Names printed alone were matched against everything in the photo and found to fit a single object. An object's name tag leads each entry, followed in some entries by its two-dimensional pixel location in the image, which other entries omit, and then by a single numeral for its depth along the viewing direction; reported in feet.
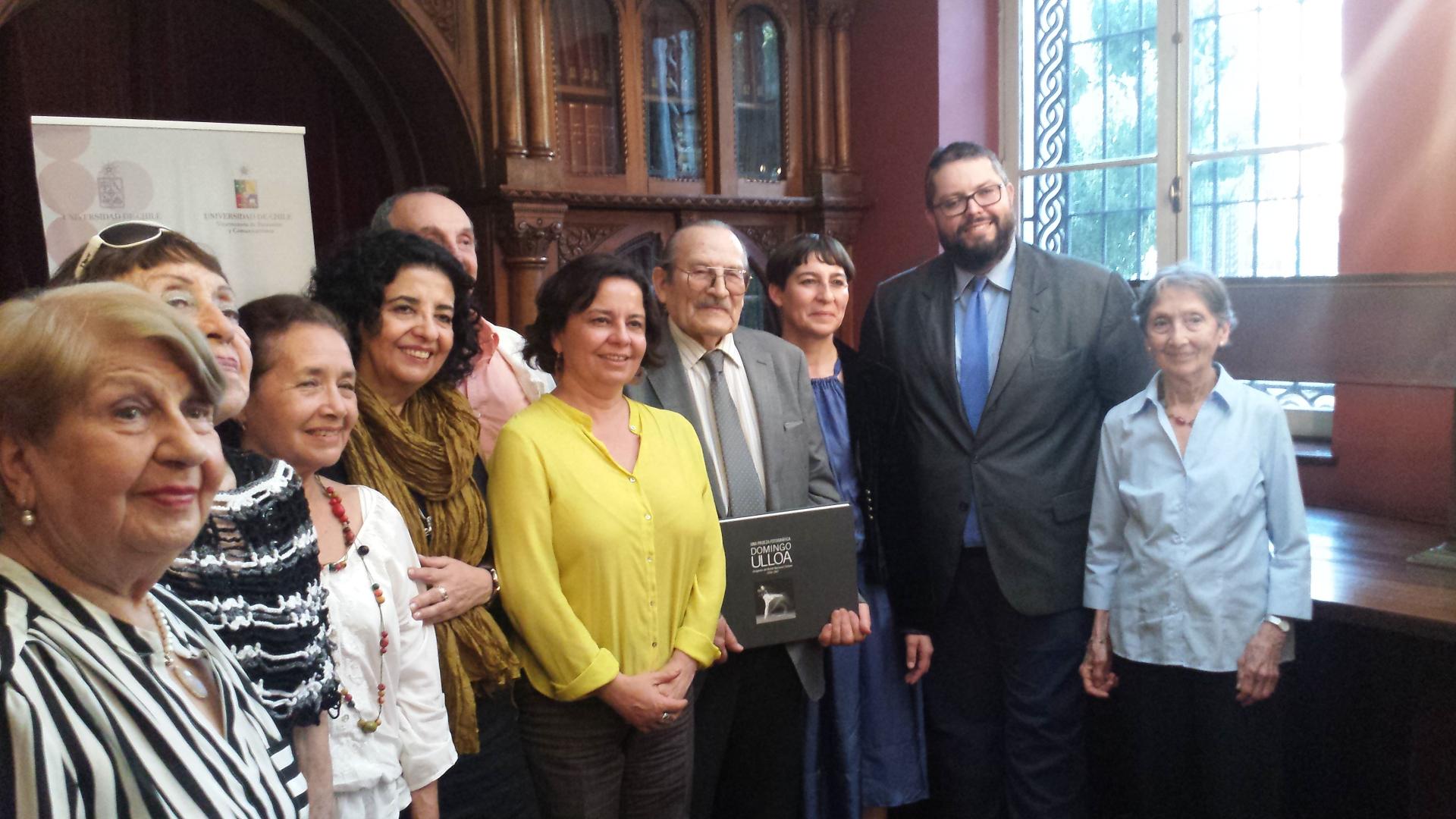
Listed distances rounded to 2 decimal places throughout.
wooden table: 6.65
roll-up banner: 10.69
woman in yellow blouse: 5.65
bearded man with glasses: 7.38
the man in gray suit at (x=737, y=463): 6.88
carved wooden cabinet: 13.47
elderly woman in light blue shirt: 6.61
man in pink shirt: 7.09
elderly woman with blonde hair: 2.38
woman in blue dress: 7.74
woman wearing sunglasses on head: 3.52
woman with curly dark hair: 5.31
